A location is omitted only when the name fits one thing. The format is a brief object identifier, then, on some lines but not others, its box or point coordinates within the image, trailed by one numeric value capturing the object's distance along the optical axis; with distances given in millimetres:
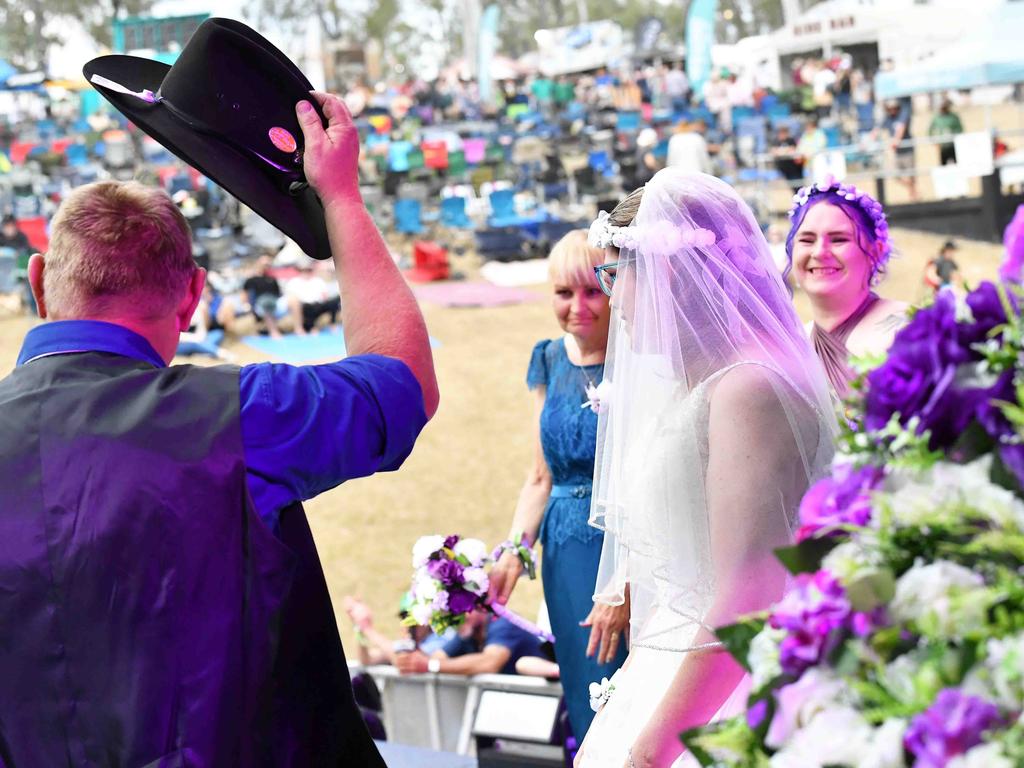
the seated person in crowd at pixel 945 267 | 11148
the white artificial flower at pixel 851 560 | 1109
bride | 2184
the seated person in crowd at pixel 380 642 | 5457
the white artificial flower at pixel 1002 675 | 998
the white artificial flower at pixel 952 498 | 1069
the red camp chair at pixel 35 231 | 20078
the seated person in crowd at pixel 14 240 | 18938
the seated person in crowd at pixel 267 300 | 15492
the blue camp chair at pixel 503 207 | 20594
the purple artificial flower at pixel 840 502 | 1153
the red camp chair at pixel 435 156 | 24812
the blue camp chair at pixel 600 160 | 23866
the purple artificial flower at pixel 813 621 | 1105
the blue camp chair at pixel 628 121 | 28066
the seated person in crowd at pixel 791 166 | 20312
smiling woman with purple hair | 3871
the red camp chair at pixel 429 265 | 19094
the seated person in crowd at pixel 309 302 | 15477
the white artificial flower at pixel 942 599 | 1043
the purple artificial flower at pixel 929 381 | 1150
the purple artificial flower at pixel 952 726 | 1001
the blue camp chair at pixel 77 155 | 27047
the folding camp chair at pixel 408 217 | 21438
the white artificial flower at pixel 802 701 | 1091
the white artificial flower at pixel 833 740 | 1051
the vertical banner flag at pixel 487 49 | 32188
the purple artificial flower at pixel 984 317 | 1177
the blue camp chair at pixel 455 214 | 21469
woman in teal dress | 3920
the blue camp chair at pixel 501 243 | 19625
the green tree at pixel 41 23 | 50438
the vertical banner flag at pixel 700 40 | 29328
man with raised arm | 1830
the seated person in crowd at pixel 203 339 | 14375
